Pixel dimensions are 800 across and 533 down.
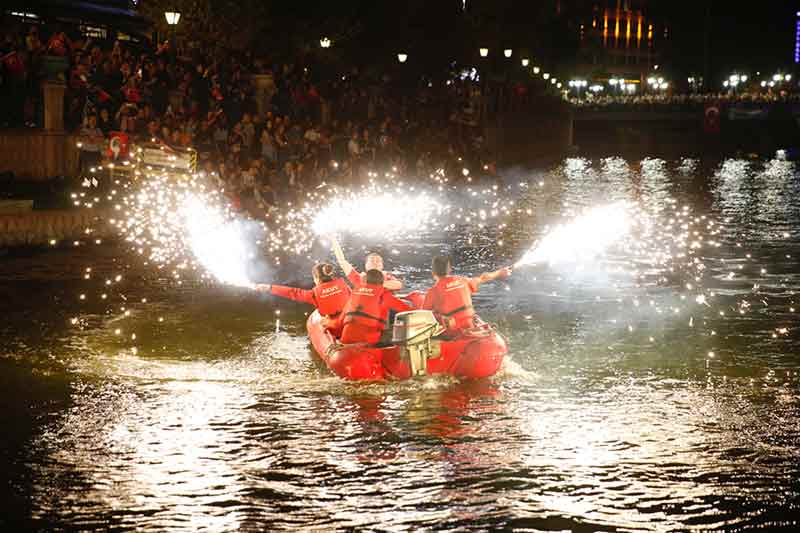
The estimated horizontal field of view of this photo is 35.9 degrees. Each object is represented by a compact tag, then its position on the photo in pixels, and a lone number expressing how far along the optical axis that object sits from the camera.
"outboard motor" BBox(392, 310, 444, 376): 14.03
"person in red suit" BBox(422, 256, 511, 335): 14.95
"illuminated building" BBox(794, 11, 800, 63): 111.81
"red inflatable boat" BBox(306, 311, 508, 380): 14.09
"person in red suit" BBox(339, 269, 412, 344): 14.62
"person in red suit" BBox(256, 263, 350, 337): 15.66
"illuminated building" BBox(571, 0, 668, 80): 140.62
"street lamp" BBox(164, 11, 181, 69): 27.31
